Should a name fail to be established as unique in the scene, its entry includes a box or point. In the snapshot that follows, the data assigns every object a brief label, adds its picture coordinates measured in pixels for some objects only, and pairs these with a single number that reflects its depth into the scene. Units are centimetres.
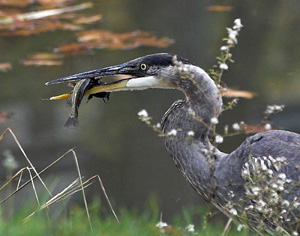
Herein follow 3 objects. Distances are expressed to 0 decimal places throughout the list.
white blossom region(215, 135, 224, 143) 620
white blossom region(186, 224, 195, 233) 680
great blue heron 753
